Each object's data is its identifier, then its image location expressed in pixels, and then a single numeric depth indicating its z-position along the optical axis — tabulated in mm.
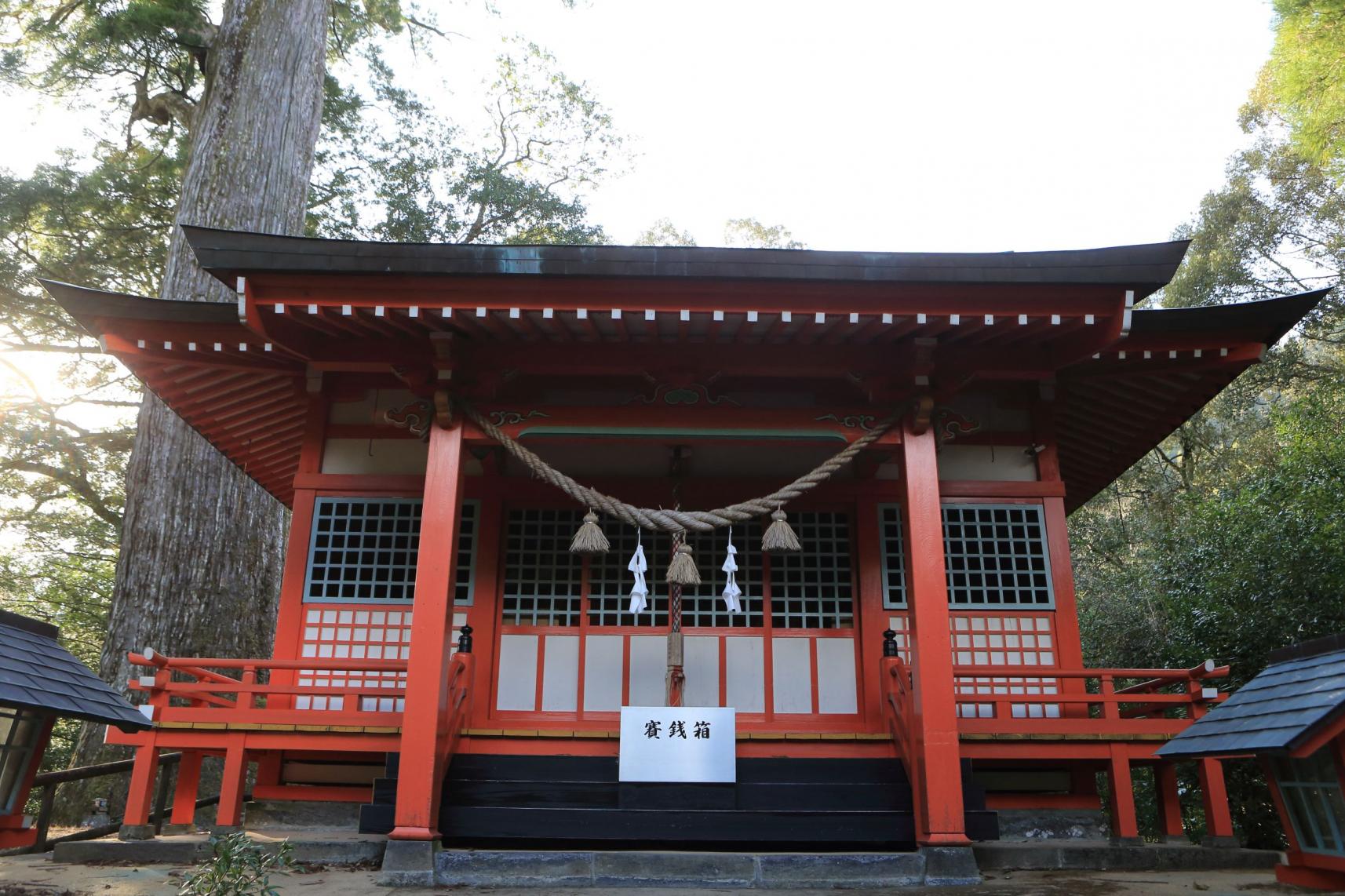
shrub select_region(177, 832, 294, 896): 3930
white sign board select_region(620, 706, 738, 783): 6504
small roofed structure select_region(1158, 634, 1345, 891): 3688
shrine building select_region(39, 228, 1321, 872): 6293
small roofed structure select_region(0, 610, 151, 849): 3436
